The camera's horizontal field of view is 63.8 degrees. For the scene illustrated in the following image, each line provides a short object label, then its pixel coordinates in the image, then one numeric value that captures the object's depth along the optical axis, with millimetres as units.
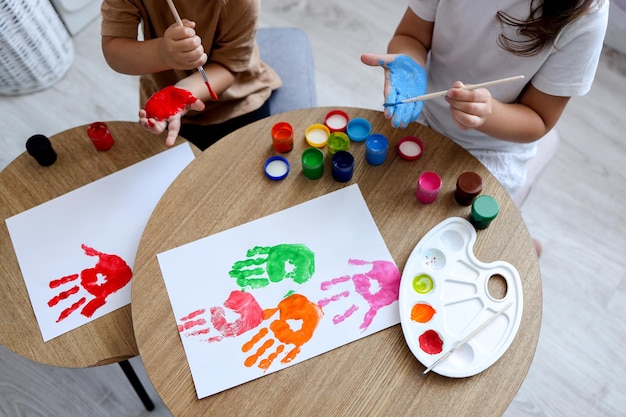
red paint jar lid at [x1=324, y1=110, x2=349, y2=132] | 1040
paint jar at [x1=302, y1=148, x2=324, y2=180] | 960
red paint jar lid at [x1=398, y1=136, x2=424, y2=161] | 994
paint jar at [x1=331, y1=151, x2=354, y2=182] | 951
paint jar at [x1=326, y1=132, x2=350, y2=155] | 1009
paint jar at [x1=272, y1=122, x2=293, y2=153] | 990
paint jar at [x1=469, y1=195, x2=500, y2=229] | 893
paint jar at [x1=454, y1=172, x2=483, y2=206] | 918
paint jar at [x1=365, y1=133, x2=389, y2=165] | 971
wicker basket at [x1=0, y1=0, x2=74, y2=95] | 1673
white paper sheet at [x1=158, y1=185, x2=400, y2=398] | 832
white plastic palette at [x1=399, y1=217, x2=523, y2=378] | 818
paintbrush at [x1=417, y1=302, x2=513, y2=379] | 804
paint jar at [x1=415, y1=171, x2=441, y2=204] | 927
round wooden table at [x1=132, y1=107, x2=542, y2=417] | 792
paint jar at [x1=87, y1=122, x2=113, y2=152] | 1109
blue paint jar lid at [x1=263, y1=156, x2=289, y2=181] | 977
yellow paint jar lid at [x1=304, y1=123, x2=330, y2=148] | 1014
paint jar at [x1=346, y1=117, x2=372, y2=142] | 1021
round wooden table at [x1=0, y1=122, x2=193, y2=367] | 925
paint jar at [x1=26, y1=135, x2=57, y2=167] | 1079
